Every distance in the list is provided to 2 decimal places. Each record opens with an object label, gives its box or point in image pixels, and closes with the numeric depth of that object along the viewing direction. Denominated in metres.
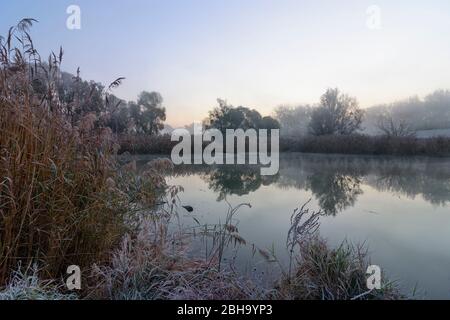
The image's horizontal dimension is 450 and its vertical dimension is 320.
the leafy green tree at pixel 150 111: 27.33
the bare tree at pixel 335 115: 24.98
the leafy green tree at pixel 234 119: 25.61
